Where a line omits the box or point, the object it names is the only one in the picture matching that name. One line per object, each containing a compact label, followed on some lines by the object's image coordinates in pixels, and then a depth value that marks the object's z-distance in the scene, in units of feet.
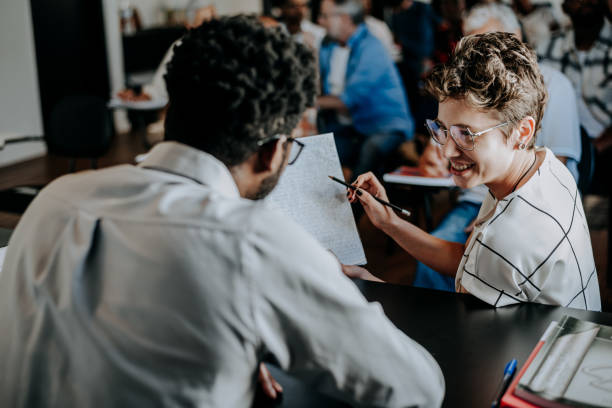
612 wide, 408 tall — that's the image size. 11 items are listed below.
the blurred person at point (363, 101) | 12.57
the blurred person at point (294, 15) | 15.84
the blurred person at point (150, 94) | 15.12
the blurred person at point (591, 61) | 10.73
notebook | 2.98
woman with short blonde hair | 4.32
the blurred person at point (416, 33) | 21.67
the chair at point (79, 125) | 12.13
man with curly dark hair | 2.41
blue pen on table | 3.15
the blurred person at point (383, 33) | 20.93
